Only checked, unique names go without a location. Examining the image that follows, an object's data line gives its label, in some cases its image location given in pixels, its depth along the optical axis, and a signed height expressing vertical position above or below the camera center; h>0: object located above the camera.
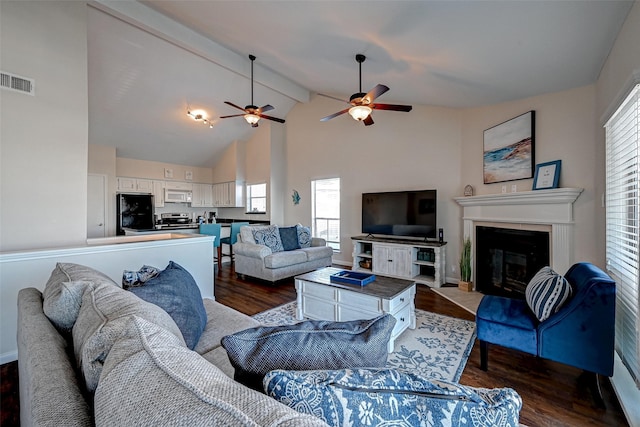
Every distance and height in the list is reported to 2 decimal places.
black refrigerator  6.29 -0.04
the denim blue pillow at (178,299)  1.38 -0.47
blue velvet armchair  1.73 -0.80
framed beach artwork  3.34 +0.79
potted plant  3.97 -0.84
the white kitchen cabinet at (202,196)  7.90 +0.42
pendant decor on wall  6.72 +0.33
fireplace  2.95 -0.06
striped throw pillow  1.88 -0.58
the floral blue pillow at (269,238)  4.61 -0.46
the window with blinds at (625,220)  1.80 -0.07
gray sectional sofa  0.45 -0.34
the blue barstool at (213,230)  5.27 -0.38
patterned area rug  2.16 -1.21
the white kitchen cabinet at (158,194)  7.05 +0.42
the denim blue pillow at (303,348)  0.77 -0.40
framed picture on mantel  3.06 +0.40
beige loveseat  4.28 -0.78
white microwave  7.31 +0.39
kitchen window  7.17 +0.33
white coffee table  2.51 -0.87
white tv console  4.30 -0.80
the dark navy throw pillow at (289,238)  4.84 -0.48
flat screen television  4.48 -0.04
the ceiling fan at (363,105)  3.17 +1.25
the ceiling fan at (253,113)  4.20 +1.50
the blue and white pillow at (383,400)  0.57 -0.42
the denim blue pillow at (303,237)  5.10 -0.49
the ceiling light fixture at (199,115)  5.77 +2.01
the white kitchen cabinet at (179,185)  7.36 +0.68
